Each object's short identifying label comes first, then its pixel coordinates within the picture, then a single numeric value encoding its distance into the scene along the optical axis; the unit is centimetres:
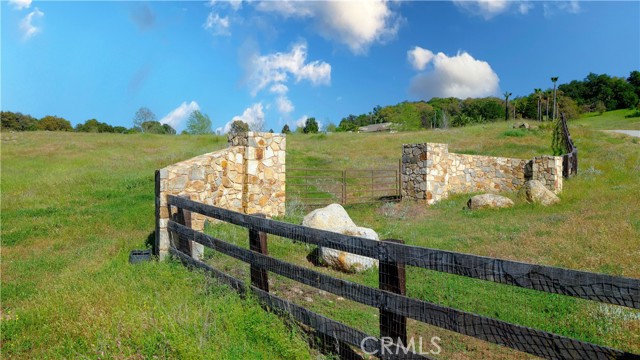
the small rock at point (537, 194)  1510
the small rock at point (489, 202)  1518
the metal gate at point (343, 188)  1963
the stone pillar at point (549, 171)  1752
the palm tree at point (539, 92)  6809
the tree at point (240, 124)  5721
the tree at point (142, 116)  7312
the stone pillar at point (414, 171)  1809
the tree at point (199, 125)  6097
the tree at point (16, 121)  7344
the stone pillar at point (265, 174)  1173
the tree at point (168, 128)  7893
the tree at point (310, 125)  9144
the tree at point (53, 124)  7475
